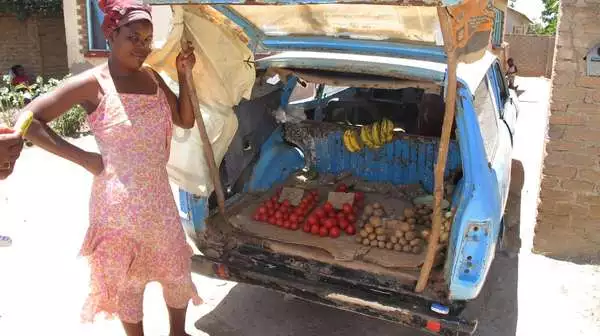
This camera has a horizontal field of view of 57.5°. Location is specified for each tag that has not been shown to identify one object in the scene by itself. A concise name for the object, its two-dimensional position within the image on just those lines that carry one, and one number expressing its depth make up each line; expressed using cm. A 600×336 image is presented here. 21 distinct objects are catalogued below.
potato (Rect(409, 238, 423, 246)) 347
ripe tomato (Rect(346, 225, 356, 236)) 378
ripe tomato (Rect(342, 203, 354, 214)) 397
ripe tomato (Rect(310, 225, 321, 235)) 375
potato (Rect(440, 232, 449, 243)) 314
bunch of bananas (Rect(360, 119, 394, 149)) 438
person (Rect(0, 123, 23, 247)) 216
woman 264
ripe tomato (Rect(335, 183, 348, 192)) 444
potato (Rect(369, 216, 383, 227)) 373
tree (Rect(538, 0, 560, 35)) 2892
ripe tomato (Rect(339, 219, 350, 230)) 383
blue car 294
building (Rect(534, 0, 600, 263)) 432
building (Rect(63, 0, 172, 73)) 1147
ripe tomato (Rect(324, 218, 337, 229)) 378
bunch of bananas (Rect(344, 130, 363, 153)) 449
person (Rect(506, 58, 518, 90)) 1578
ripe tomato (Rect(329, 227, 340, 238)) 373
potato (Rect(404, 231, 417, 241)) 351
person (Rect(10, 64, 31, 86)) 1207
